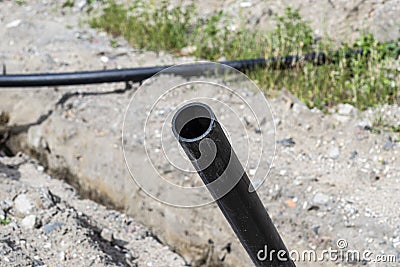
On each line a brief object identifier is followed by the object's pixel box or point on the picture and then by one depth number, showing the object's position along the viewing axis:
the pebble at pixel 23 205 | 2.99
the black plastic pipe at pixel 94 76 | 3.75
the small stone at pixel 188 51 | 4.39
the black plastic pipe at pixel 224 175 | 1.61
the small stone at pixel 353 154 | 3.29
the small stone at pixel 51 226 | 2.90
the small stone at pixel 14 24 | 4.80
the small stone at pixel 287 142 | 3.45
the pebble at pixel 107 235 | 3.17
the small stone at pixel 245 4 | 4.79
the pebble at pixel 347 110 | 3.57
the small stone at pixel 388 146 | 3.29
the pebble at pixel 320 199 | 3.03
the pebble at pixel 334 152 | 3.33
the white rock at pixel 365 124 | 3.44
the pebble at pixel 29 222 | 2.91
